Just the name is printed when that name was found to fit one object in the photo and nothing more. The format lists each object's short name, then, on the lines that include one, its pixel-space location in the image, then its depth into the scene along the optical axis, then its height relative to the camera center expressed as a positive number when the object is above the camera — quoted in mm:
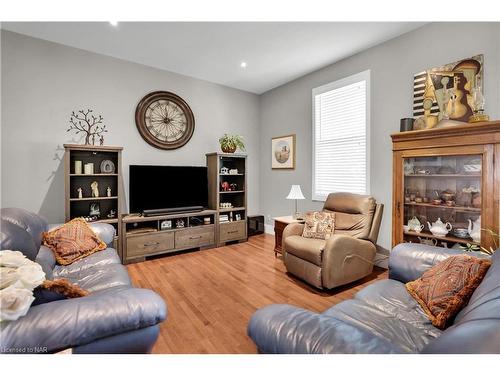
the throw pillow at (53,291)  1115 -504
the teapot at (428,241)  2500 -602
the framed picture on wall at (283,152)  4430 +617
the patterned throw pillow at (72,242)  2203 -532
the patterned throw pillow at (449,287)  1304 -593
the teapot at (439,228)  2408 -454
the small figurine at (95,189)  3289 -52
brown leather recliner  2445 -677
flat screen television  3523 -28
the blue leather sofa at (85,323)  910 -551
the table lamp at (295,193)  3734 -137
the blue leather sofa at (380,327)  782 -541
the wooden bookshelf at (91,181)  2949 +38
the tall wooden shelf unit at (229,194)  4102 -178
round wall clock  3818 +1078
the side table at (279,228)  3459 -635
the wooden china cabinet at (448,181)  2014 +17
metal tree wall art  3289 +848
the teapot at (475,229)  2135 -422
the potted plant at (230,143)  4199 +721
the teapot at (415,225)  2586 -447
